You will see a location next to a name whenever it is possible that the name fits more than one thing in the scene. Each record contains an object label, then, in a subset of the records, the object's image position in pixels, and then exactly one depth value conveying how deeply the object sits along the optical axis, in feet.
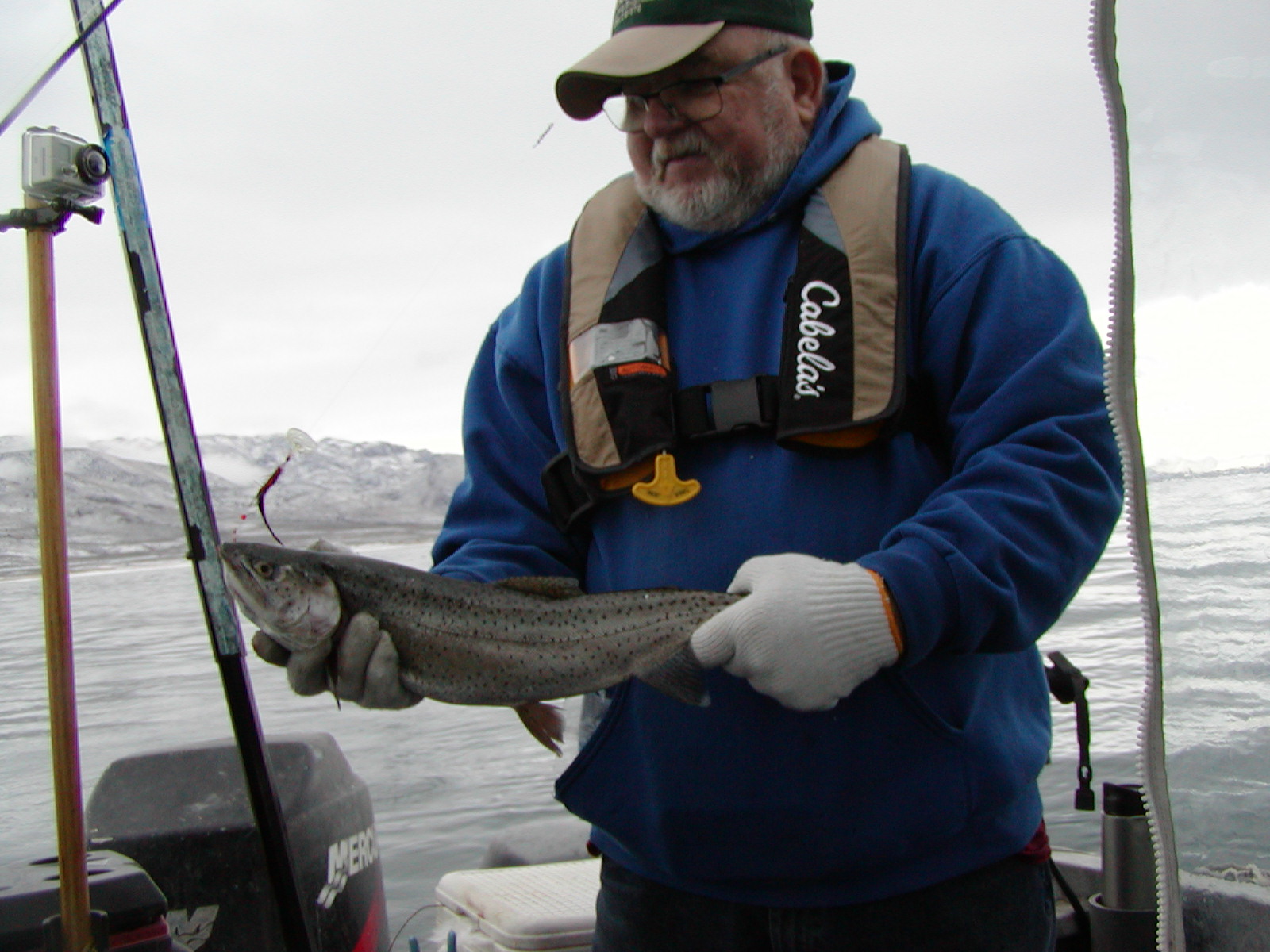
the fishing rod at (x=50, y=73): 8.45
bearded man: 7.32
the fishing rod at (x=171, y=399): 9.20
